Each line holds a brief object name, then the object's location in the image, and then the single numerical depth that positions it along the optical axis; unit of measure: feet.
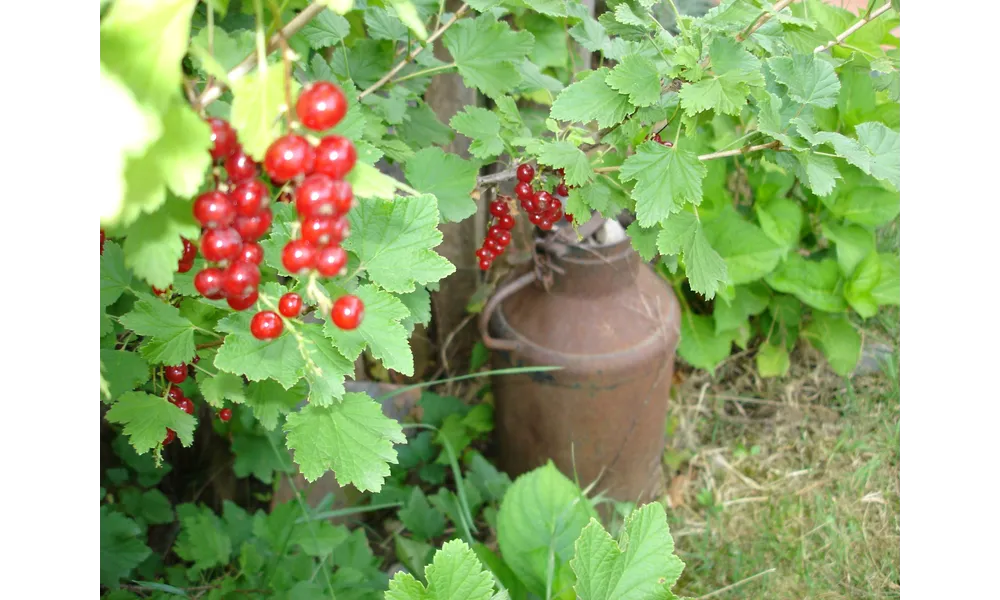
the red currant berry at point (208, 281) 1.71
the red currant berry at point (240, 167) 1.57
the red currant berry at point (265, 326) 1.99
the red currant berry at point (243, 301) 1.78
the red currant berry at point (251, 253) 1.67
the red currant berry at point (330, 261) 1.49
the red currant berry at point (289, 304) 2.09
